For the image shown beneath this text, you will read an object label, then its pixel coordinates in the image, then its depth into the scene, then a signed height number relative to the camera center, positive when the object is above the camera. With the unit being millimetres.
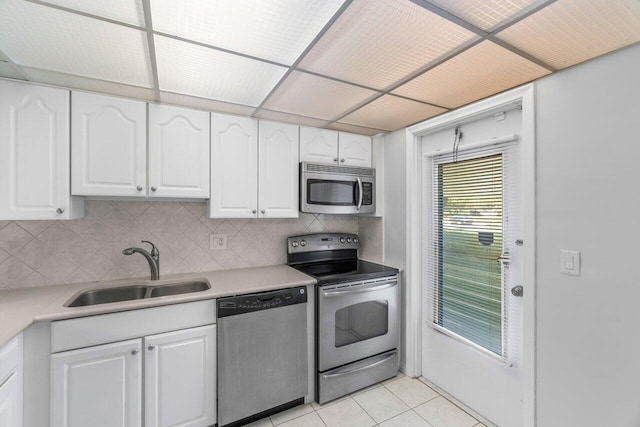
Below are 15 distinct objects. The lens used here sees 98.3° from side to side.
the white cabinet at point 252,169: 2076 +362
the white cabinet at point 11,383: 1169 -757
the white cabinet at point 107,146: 1685 +433
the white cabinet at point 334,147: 2416 +614
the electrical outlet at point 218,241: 2342 -229
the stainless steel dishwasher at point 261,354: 1773 -949
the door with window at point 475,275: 1784 -443
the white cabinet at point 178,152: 1873 +436
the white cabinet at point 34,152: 1531 +354
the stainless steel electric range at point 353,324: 2074 -888
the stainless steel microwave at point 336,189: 2359 +228
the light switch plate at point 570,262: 1398 -246
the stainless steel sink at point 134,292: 1845 -555
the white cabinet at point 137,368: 1429 -869
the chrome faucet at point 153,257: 1950 -320
